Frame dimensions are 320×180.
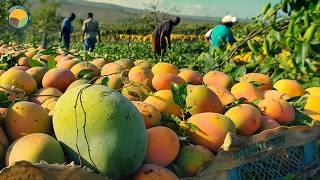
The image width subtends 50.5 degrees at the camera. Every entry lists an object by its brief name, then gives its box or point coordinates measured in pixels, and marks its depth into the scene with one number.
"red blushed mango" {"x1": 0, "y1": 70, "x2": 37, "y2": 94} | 1.74
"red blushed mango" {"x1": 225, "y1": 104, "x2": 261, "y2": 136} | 1.61
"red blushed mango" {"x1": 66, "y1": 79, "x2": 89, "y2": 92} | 1.75
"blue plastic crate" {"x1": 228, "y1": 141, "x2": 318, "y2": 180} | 1.53
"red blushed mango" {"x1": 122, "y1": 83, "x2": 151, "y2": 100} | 1.77
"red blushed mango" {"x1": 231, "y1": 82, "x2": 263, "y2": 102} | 1.91
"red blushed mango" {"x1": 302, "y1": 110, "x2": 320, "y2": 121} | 1.90
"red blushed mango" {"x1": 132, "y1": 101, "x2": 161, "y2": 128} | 1.49
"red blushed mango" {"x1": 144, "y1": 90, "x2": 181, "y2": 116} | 1.66
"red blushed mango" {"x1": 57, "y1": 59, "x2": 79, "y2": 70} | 2.24
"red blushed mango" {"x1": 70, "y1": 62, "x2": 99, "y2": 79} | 2.06
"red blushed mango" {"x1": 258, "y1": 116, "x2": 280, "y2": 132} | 1.67
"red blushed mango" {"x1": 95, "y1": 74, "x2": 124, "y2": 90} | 1.82
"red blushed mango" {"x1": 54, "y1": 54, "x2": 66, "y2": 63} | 2.59
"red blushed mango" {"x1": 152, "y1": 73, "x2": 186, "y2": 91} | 1.87
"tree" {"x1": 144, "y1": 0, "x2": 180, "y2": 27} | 17.23
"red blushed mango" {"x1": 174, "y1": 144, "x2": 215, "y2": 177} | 1.40
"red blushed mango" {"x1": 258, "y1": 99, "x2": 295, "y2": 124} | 1.77
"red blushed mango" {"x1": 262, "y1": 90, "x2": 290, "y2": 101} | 1.96
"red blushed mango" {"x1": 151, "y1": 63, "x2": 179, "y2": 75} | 2.12
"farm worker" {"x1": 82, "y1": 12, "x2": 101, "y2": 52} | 9.19
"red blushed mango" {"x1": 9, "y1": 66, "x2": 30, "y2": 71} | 2.11
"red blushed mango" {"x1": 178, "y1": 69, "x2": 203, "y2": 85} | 2.06
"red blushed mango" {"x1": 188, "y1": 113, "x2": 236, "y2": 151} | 1.50
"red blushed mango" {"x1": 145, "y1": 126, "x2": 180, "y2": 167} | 1.37
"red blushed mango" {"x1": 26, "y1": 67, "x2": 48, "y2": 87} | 1.94
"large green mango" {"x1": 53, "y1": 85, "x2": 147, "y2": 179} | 1.20
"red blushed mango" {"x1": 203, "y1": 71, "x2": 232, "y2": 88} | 2.10
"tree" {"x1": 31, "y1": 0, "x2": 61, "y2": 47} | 24.88
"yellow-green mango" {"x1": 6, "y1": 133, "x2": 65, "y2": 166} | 1.17
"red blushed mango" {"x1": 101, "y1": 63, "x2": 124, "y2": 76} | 2.05
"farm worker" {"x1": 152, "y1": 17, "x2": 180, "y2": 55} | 7.56
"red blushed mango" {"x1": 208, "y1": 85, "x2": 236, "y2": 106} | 1.81
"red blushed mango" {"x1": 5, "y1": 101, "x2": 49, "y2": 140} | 1.33
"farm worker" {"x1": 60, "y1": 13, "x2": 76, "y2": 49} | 9.24
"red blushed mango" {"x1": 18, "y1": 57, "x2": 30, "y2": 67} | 2.40
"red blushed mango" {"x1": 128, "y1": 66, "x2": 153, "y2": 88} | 1.97
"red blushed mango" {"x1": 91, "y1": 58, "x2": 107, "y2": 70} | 2.35
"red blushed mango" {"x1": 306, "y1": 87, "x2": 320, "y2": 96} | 2.15
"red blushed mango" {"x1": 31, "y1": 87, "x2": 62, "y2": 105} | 1.67
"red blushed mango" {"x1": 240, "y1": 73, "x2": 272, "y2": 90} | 2.15
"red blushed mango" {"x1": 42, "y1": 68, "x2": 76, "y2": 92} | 1.83
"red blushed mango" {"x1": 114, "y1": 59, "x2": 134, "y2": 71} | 2.22
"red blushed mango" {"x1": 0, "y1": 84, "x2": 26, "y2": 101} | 1.60
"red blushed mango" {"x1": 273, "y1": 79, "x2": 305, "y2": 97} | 2.11
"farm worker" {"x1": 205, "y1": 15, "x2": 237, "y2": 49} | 4.34
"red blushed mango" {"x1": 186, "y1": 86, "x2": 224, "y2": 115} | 1.66
